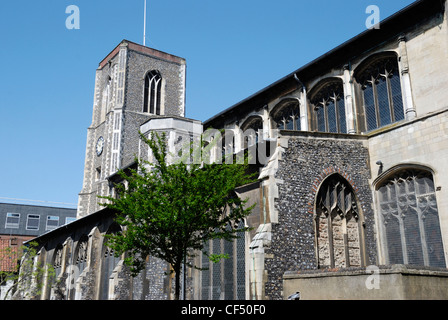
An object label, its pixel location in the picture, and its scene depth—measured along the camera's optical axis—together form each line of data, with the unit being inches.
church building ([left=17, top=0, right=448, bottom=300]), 495.5
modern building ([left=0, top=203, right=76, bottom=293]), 2103.8
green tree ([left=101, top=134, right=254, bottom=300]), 494.3
